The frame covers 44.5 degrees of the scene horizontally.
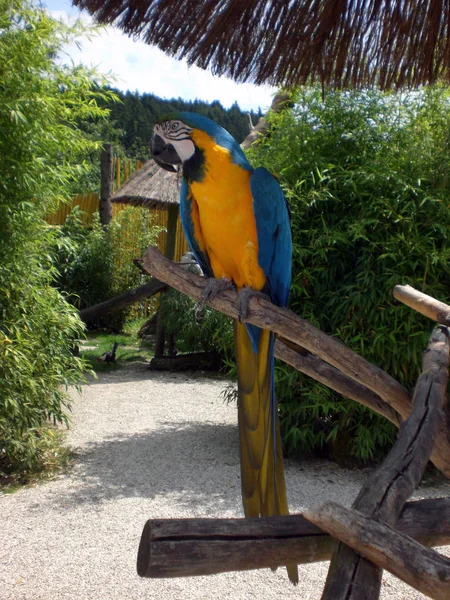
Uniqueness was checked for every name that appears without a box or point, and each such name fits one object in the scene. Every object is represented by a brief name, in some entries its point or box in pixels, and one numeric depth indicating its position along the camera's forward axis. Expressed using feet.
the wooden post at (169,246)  19.15
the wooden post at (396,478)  2.05
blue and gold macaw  3.59
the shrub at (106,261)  24.29
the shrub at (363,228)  9.33
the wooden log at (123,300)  17.17
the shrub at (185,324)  18.45
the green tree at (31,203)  8.80
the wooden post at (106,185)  24.68
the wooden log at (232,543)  2.16
